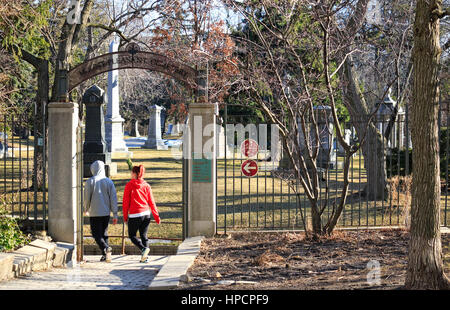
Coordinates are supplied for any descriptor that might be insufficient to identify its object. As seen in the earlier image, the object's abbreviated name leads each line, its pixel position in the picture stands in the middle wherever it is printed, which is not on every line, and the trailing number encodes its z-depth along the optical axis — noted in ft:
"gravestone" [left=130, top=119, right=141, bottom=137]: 198.90
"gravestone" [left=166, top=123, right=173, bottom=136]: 172.66
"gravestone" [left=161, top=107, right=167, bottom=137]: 181.12
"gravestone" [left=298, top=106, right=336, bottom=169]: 64.28
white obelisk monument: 89.30
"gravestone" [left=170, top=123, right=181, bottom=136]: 150.90
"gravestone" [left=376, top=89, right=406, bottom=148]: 59.65
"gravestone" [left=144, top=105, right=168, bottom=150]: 116.47
